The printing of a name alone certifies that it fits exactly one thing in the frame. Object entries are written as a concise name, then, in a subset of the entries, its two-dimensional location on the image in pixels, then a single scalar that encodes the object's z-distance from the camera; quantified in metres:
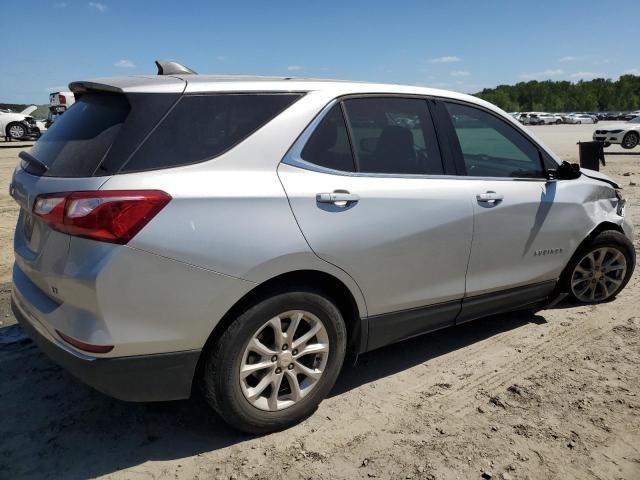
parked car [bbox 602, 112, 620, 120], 97.31
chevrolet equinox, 2.30
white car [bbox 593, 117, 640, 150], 22.08
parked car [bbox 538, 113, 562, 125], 79.91
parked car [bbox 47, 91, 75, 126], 22.42
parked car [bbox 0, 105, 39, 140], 23.44
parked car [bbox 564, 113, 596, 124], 79.81
